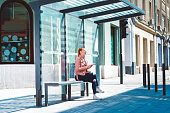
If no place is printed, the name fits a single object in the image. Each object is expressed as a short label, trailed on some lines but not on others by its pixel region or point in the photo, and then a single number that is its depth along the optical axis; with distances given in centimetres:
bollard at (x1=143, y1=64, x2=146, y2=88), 1276
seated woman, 975
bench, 834
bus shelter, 841
